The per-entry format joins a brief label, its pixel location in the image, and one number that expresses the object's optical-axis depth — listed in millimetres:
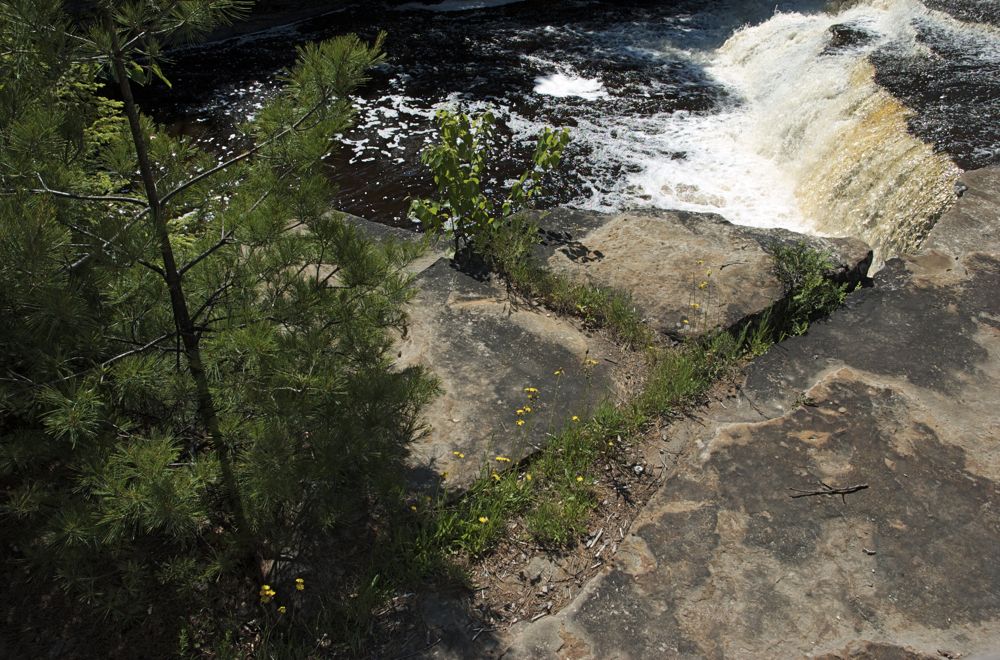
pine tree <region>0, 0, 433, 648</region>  2203
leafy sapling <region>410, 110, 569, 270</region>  4891
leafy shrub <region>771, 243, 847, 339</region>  4723
